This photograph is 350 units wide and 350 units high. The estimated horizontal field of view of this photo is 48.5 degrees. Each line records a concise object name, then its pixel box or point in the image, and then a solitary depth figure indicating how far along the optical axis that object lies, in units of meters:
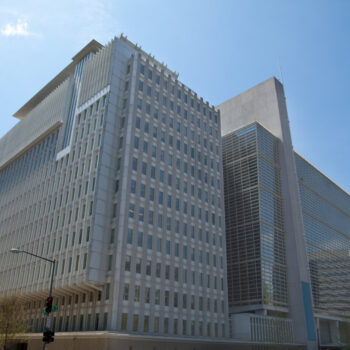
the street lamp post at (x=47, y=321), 28.98
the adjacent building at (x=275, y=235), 70.31
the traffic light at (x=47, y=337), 27.52
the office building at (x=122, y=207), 50.78
